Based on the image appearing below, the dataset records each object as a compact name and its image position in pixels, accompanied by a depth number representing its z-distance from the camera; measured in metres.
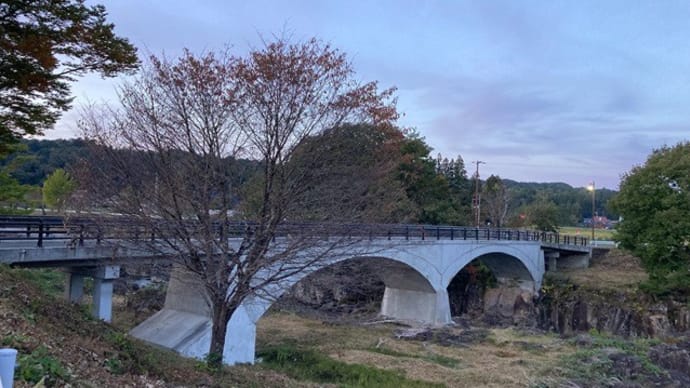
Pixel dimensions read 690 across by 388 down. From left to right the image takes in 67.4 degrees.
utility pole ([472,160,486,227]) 42.92
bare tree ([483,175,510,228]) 51.41
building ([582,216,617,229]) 96.09
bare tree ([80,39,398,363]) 10.44
